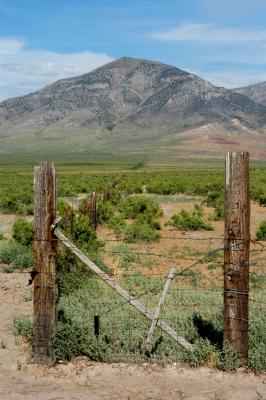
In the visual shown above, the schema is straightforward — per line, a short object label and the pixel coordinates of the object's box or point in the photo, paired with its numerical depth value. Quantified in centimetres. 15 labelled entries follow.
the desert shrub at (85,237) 1426
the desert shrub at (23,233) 1641
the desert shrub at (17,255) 1434
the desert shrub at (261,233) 1956
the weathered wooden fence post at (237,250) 740
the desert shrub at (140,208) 2620
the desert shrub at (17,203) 2975
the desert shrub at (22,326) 876
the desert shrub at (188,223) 2245
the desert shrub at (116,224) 2197
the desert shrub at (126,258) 1500
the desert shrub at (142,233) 1926
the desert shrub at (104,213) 2419
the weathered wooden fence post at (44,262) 777
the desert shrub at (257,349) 746
